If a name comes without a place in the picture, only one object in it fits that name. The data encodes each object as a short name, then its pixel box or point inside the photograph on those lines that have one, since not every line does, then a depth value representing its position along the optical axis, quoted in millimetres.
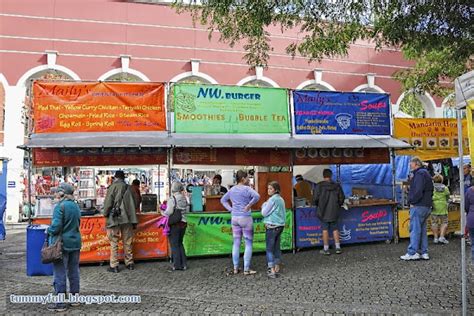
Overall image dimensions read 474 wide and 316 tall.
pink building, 19078
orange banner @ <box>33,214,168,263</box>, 8336
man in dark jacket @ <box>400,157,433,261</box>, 8195
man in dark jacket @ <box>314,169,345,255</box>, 9016
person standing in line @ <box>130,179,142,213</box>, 8502
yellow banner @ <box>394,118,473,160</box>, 10953
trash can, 7113
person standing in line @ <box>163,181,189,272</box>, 7828
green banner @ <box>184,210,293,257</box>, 8703
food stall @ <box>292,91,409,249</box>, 9508
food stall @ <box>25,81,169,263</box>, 8320
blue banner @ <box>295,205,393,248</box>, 9445
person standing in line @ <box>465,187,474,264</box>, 7027
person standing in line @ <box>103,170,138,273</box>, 7832
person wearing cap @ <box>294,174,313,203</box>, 11086
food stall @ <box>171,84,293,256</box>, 8750
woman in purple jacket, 7324
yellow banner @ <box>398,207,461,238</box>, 10336
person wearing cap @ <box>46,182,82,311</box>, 5641
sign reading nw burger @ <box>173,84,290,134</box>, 8945
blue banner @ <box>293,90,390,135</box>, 9664
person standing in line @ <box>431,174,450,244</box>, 9711
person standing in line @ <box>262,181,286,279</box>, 7219
